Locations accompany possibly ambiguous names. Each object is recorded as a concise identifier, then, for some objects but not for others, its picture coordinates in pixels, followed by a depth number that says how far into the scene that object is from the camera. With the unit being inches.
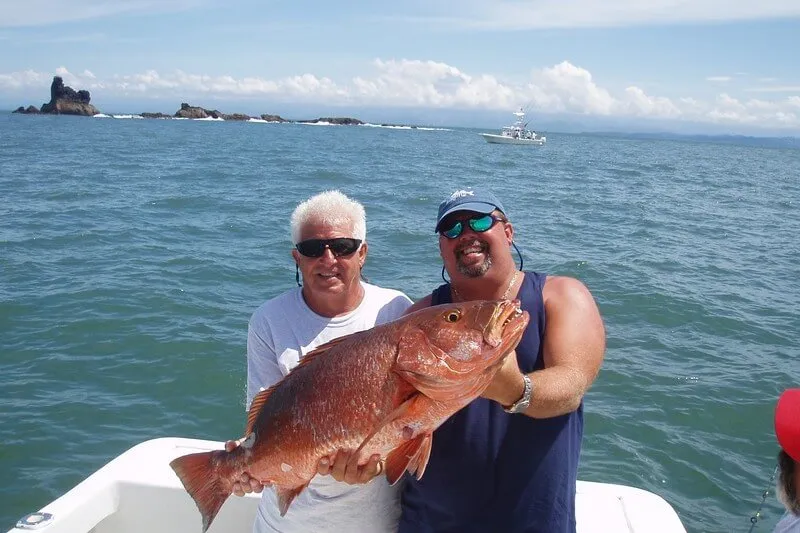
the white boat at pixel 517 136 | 3467.0
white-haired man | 119.6
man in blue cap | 109.7
